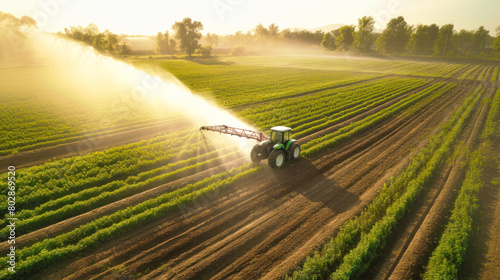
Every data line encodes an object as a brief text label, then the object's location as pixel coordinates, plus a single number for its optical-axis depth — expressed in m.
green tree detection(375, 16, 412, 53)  113.00
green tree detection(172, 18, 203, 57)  96.50
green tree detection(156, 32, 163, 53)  129.88
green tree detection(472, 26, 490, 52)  115.88
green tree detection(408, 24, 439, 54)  105.62
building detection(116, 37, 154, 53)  126.12
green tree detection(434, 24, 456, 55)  100.56
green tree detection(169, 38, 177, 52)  128.50
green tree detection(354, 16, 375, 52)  111.31
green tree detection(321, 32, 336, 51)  135.00
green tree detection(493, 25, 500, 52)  100.01
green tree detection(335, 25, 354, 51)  121.00
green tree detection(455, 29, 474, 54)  133.79
